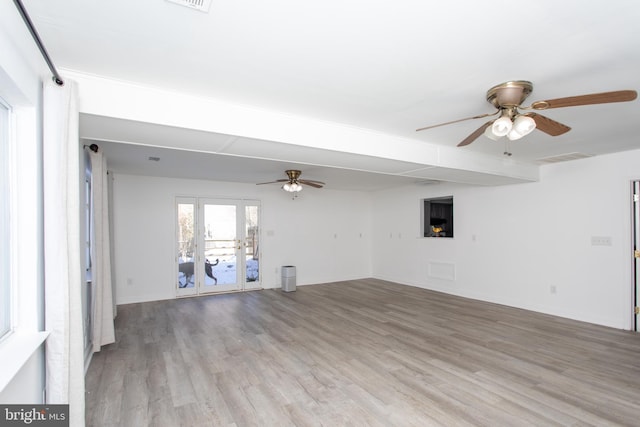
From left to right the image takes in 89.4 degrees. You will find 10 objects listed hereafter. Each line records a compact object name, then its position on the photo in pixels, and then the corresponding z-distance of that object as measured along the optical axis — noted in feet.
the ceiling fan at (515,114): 7.51
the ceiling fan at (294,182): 18.22
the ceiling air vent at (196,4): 4.90
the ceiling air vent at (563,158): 15.21
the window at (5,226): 5.53
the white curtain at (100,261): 12.57
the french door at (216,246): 22.22
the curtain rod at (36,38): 4.53
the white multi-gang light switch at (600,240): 15.40
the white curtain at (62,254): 6.05
